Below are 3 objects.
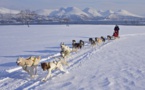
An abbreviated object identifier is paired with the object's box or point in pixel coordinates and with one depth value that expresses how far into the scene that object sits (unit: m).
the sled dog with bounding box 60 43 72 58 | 9.81
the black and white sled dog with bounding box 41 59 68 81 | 6.93
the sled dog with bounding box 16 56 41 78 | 7.15
